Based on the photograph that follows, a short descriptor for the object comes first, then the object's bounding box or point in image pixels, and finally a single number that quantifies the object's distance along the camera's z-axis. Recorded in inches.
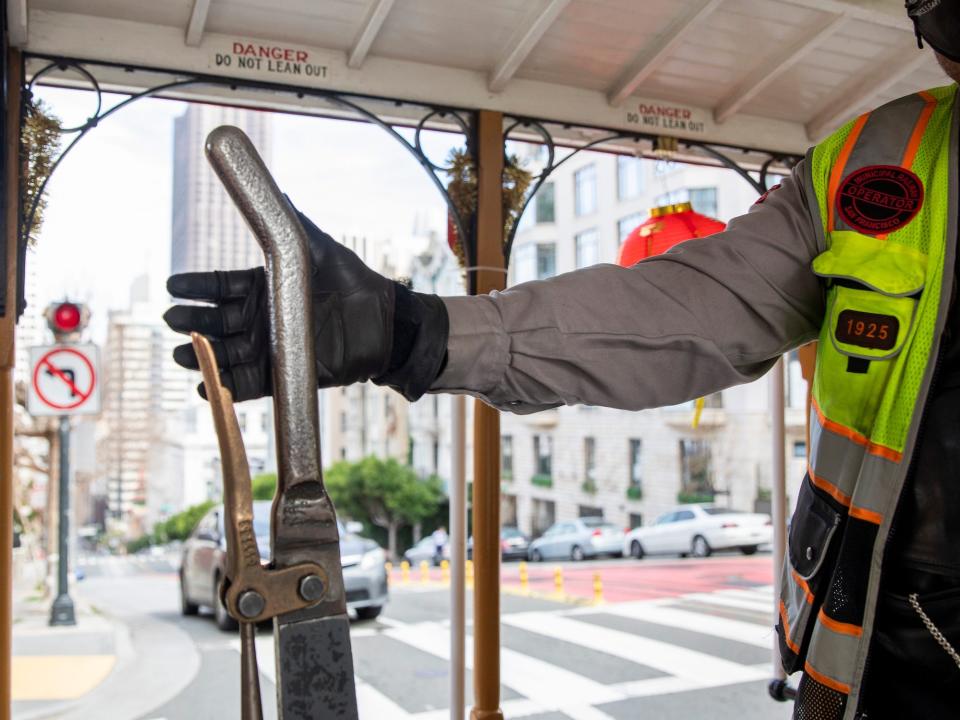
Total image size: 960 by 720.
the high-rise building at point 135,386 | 1168.2
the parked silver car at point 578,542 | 883.4
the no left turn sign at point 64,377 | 217.8
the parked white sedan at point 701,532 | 743.7
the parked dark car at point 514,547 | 932.6
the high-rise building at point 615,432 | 895.7
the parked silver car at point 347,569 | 347.9
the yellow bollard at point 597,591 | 453.4
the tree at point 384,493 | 1023.6
